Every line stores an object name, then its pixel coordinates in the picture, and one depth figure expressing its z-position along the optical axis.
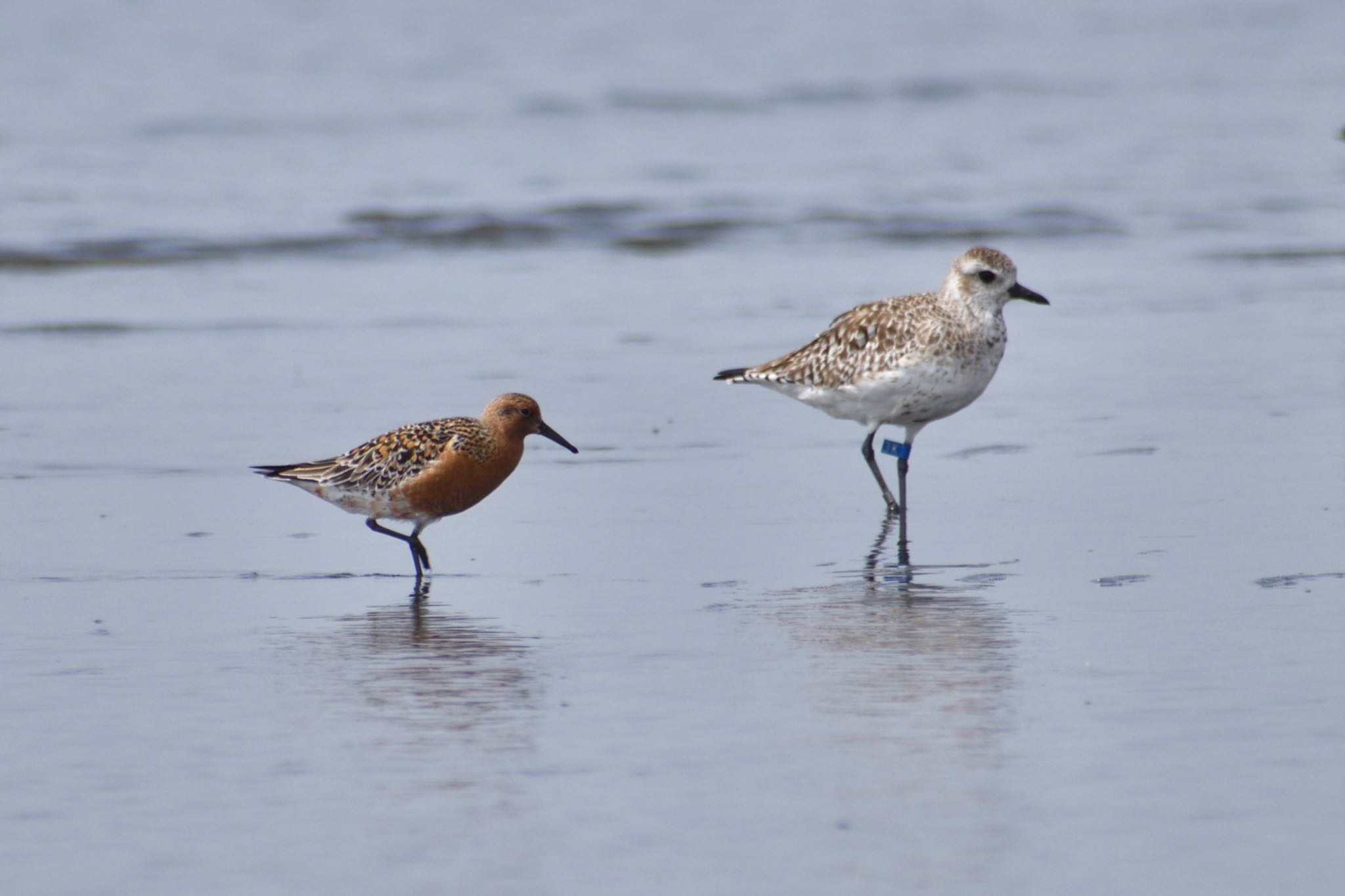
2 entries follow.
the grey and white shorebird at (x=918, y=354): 19.52
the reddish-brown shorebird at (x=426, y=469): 16.83
